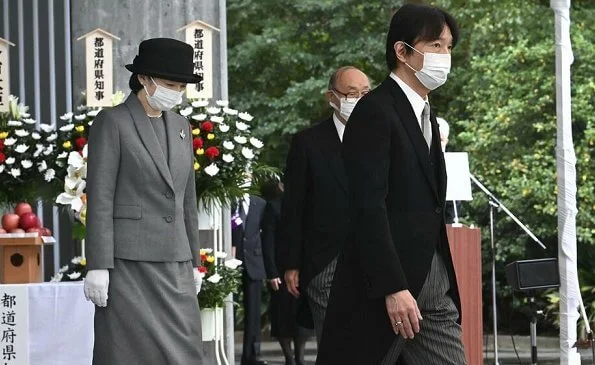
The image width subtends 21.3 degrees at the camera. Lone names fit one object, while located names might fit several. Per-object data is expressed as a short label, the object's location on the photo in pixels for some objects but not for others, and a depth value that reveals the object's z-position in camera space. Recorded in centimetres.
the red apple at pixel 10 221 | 976
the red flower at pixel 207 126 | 1055
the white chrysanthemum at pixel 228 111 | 1075
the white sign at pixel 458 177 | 1153
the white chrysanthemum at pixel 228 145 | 1048
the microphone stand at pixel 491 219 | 1278
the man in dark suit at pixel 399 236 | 564
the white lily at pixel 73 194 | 977
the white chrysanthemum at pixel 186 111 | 1055
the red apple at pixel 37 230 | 977
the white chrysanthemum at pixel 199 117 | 1060
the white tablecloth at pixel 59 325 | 939
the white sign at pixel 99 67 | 1106
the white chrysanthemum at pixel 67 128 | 1021
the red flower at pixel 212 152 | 1040
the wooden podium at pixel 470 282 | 1004
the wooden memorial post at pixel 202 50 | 1129
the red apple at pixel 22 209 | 989
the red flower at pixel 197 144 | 1043
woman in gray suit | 707
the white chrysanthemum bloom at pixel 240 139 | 1059
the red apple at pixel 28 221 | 980
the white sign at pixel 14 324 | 935
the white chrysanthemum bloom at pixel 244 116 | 1073
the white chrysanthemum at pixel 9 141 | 1015
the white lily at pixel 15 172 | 1012
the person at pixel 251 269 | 1541
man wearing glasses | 839
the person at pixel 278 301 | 1482
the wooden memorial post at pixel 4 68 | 1090
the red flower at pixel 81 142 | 1012
